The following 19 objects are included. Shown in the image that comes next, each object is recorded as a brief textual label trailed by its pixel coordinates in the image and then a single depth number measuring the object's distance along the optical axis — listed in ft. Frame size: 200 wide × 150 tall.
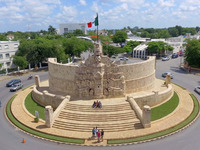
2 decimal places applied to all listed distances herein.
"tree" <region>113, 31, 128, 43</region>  325.62
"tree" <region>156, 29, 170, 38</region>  431.10
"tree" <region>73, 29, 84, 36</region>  450.30
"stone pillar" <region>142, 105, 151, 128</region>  64.49
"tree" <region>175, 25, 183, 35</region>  553.27
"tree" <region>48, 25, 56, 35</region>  437.34
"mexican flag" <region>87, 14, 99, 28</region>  86.11
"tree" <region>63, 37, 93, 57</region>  189.88
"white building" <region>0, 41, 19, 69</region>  170.19
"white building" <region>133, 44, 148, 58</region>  223.59
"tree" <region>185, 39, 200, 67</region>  149.89
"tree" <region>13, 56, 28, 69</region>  149.38
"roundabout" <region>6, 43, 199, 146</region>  64.18
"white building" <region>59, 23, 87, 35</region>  577.35
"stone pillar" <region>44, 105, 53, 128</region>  66.23
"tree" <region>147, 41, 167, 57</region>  209.05
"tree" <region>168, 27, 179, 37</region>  525.34
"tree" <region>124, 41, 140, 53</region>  235.20
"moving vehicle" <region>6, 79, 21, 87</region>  119.45
